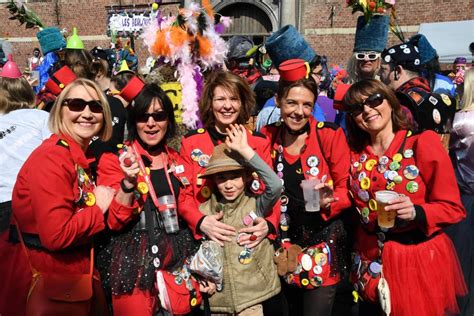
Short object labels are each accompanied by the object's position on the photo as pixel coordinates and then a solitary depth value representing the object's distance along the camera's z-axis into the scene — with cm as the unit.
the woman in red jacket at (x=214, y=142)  272
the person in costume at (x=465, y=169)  338
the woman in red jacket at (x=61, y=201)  225
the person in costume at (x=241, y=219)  263
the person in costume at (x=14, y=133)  334
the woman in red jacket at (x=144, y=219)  262
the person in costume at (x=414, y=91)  320
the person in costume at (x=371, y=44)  438
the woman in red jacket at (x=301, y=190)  288
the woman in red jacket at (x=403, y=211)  255
